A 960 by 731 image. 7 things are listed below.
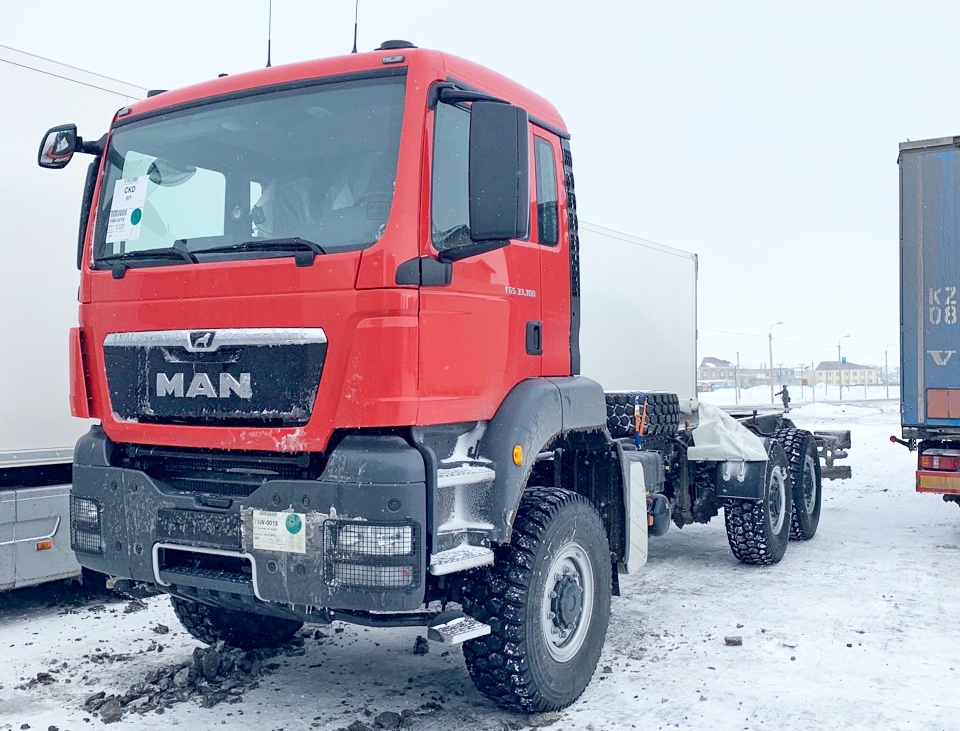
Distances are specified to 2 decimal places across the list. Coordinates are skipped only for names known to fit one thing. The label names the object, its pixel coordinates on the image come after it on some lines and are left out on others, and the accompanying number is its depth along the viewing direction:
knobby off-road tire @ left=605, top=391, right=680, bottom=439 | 5.99
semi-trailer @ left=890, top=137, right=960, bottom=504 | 8.52
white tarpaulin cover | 7.57
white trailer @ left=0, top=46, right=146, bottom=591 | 5.86
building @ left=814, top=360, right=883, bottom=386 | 118.31
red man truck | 3.74
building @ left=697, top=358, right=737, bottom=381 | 98.09
